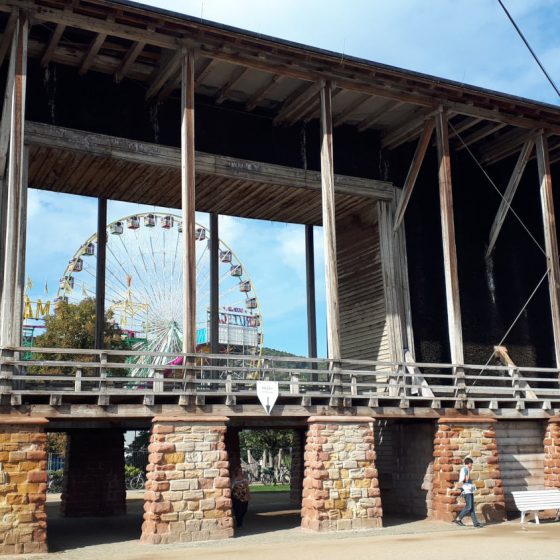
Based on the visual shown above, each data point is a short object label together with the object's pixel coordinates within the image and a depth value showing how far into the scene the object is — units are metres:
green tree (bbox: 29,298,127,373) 33.47
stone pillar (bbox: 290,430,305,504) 24.47
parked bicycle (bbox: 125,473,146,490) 36.51
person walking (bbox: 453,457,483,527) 16.88
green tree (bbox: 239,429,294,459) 41.97
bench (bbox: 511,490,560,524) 16.94
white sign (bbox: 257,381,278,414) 16.02
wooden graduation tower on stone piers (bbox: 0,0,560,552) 15.40
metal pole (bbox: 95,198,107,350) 19.61
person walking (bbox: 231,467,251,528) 17.39
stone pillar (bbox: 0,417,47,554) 13.03
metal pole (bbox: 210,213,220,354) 21.33
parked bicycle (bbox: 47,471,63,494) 35.72
